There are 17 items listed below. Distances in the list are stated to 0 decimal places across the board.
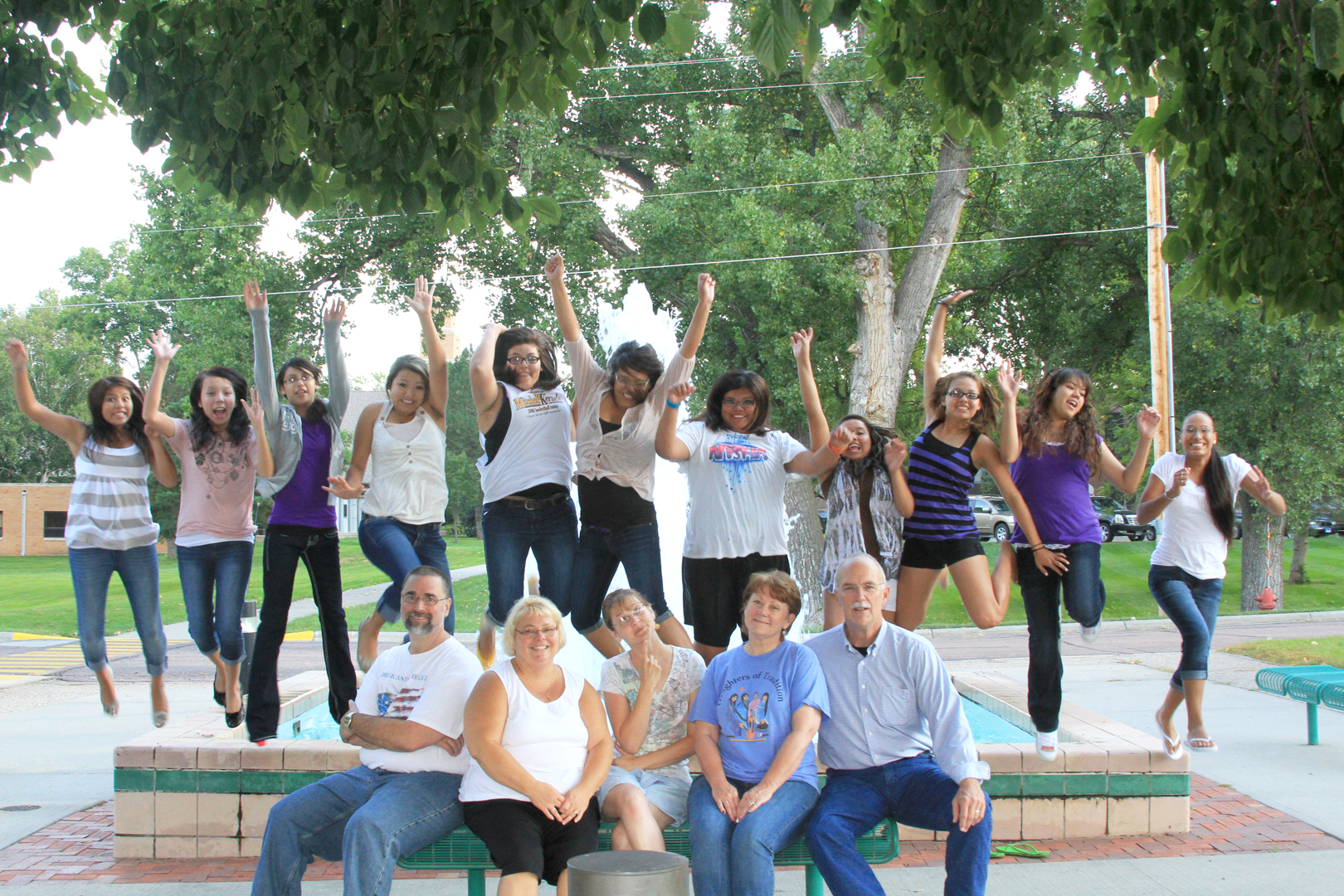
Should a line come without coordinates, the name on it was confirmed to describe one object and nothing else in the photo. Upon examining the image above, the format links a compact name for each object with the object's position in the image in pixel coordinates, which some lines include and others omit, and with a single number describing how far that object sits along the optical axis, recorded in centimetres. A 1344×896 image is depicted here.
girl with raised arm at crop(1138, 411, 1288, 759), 601
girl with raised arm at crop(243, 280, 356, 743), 532
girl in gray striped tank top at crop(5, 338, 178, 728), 564
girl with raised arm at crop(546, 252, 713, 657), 512
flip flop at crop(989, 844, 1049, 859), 484
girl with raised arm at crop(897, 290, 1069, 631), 518
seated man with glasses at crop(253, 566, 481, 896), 368
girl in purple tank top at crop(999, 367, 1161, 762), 531
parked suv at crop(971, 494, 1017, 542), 3566
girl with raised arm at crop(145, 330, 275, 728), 547
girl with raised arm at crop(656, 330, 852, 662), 505
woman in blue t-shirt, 373
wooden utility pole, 1372
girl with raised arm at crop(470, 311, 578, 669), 513
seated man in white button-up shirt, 371
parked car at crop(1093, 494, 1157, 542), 3566
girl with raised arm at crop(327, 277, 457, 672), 525
